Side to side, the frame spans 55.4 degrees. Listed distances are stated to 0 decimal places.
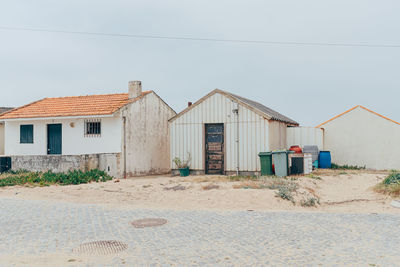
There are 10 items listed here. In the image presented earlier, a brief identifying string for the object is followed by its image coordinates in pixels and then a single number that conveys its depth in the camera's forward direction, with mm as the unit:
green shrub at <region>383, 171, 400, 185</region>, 13016
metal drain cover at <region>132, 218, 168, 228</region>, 8211
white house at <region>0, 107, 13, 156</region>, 27405
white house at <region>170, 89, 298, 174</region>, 18016
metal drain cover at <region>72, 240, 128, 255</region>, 6207
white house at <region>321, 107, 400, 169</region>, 21906
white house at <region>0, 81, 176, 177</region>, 19203
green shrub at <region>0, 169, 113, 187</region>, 16078
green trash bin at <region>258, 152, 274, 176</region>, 16781
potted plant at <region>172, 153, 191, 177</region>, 18984
